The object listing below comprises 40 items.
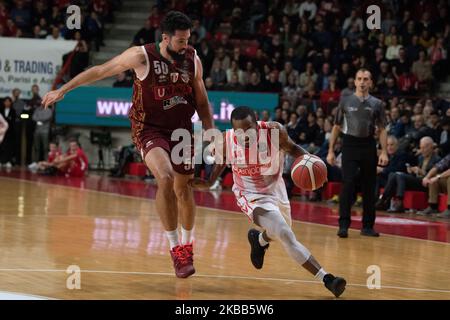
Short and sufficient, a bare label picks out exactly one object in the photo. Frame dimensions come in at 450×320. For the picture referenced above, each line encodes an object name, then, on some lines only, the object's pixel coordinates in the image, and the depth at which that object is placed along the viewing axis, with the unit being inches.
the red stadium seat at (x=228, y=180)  693.3
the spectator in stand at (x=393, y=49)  752.3
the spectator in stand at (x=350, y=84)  711.7
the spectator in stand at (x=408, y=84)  720.3
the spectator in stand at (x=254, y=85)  776.3
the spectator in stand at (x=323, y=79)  757.9
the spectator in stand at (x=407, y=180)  570.9
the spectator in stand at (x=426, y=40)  761.7
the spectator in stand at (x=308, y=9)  852.0
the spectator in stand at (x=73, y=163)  765.3
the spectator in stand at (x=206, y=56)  828.6
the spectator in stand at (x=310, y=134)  666.2
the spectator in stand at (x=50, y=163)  775.7
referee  447.2
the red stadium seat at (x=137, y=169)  767.1
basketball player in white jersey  296.4
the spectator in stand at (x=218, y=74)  801.6
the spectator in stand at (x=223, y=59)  819.4
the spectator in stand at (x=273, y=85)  776.9
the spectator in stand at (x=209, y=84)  783.1
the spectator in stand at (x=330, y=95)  716.0
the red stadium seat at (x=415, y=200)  574.6
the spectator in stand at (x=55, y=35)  873.5
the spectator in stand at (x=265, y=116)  689.0
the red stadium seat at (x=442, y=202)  565.6
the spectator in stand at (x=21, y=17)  920.3
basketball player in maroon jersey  304.8
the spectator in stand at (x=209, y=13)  898.8
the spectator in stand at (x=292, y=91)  736.3
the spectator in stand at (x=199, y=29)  880.3
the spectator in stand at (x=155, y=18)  890.1
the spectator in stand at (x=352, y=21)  799.7
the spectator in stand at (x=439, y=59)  746.2
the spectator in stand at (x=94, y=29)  915.4
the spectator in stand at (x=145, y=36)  865.5
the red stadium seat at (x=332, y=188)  627.5
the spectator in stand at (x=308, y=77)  767.1
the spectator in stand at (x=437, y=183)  546.6
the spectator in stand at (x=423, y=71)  735.1
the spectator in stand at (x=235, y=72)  797.2
